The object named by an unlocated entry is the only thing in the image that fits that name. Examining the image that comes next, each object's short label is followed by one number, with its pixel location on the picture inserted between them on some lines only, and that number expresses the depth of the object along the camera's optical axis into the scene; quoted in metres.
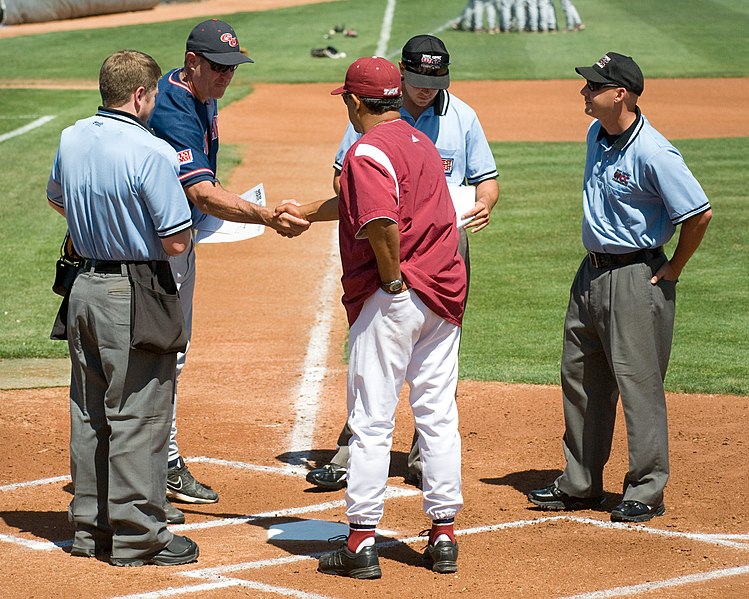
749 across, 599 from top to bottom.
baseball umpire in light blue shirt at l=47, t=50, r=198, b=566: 10.29
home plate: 11.39
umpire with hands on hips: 11.87
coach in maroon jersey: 10.05
